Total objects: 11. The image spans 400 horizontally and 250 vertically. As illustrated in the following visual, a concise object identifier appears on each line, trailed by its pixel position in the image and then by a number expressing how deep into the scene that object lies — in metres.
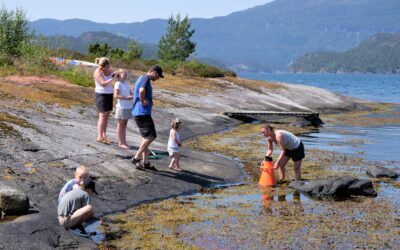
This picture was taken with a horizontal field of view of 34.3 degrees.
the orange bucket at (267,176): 17.02
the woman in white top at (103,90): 17.97
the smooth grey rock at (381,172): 19.03
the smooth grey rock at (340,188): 15.94
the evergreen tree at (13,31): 37.34
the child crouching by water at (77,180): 11.52
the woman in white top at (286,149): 16.81
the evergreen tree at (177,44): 86.94
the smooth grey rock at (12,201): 11.53
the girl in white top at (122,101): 17.91
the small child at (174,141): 17.39
